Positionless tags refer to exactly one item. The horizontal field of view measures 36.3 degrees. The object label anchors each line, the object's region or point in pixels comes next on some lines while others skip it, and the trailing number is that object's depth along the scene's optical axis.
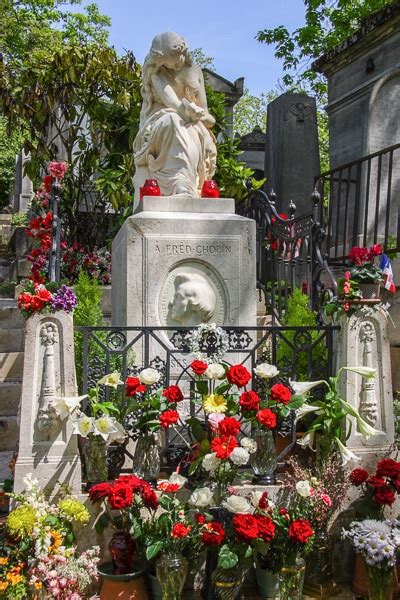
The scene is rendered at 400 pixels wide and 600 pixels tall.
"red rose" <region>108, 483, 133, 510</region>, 3.24
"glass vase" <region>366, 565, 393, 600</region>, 3.49
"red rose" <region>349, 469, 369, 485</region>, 3.80
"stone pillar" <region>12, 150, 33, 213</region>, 16.80
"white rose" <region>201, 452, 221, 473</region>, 3.52
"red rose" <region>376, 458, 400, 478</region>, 3.79
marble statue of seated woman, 5.96
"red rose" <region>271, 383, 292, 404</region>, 3.78
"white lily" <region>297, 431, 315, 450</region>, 4.07
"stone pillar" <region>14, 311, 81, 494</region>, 3.68
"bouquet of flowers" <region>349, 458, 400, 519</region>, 3.75
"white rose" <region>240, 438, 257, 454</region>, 3.74
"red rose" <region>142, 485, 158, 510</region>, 3.40
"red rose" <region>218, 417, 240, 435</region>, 3.51
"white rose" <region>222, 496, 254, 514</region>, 3.39
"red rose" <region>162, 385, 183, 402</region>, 3.70
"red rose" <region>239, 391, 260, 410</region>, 3.72
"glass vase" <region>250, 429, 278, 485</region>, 3.96
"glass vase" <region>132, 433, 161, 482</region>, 3.90
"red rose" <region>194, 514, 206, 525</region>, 3.40
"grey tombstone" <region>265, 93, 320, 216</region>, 12.94
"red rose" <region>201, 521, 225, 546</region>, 3.27
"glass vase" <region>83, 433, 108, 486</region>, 3.85
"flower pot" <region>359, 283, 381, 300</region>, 4.27
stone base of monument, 5.11
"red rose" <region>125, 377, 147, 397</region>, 3.69
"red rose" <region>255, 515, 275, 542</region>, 3.29
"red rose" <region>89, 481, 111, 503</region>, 3.38
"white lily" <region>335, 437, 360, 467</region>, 3.88
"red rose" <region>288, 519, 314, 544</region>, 3.32
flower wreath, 4.07
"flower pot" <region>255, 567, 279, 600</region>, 3.52
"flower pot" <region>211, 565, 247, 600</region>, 3.40
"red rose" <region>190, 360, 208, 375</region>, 3.72
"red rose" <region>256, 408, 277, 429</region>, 3.65
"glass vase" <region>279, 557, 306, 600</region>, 3.43
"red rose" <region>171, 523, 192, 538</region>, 3.26
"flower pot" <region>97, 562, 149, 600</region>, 3.35
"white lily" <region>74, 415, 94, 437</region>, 3.64
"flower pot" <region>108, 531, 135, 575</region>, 3.43
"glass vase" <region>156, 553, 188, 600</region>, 3.30
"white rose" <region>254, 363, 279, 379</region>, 3.90
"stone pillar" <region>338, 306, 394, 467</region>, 4.16
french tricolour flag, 5.84
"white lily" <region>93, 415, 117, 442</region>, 3.68
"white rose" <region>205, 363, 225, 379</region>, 3.77
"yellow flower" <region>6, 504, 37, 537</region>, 3.34
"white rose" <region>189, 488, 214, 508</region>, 3.42
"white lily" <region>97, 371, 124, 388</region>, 3.80
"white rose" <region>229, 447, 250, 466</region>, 3.52
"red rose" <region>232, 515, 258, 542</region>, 3.24
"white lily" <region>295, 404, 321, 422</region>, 4.02
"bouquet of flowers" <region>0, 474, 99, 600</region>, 3.28
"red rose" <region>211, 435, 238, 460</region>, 3.45
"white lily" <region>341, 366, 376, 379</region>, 4.04
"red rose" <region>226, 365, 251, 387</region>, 3.63
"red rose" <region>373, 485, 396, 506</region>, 3.72
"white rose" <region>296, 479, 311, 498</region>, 3.55
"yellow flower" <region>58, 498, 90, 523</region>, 3.52
